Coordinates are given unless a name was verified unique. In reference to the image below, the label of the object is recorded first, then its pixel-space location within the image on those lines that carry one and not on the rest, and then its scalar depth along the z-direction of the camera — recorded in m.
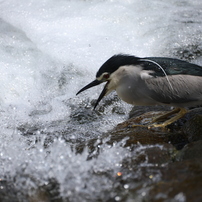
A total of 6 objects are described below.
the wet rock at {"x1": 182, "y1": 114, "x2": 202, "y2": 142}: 6.05
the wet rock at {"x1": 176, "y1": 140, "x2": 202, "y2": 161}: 5.05
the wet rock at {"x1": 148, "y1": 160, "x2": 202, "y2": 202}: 3.93
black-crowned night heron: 6.68
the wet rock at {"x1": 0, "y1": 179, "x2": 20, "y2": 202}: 4.59
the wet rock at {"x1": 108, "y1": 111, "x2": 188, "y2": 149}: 5.89
